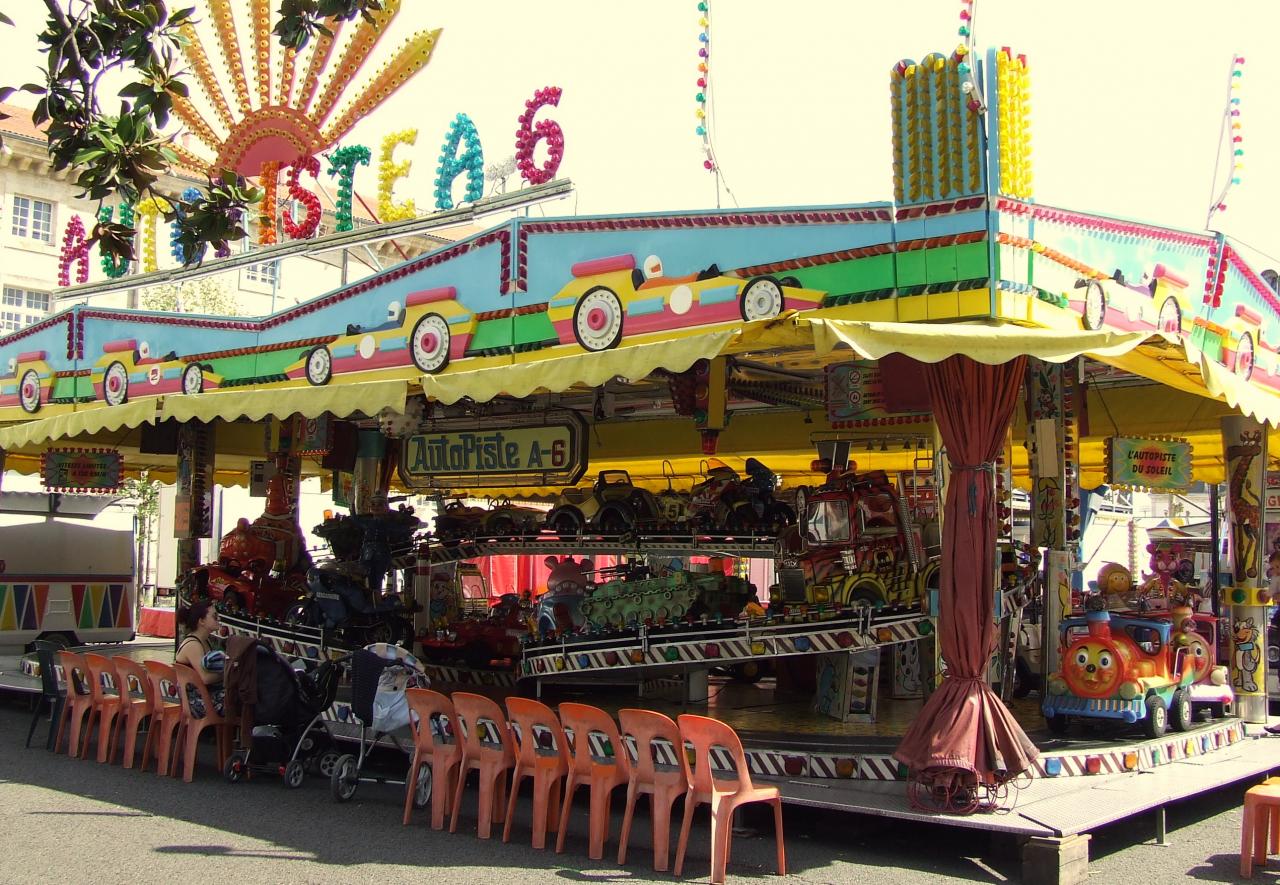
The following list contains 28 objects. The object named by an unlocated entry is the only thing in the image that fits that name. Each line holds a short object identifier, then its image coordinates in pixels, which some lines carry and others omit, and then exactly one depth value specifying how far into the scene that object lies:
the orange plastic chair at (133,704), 10.43
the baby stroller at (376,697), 9.27
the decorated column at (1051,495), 10.80
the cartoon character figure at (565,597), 11.96
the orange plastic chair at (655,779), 7.27
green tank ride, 10.63
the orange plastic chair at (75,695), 11.10
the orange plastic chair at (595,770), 7.59
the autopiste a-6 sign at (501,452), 11.70
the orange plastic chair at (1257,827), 7.22
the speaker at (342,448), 14.93
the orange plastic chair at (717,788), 7.02
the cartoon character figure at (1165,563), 16.91
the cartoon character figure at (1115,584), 11.16
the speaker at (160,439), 16.39
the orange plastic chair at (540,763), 7.88
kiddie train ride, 9.55
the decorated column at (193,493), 15.67
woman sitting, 9.97
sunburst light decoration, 13.98
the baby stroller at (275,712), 9.50
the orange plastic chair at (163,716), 10.12
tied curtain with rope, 7.52
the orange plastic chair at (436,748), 8.42
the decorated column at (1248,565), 11.47
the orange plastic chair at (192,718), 9.84
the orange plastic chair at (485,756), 8.17
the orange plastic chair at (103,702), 10.79
